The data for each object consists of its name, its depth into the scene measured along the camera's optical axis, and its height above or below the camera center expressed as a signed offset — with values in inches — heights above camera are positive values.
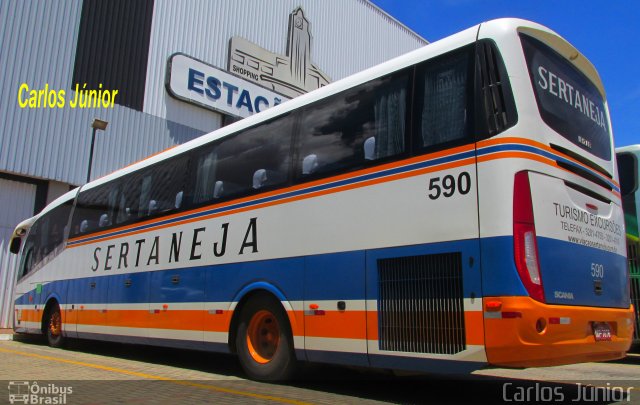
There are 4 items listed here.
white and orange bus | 201.2 +41.5
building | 683.4 +329.3
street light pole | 671.1 +222.6
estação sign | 824.9 +348.6
